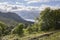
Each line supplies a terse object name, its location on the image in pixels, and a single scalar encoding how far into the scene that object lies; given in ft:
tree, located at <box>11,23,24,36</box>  95.59
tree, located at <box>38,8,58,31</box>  98.01
